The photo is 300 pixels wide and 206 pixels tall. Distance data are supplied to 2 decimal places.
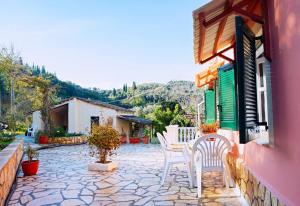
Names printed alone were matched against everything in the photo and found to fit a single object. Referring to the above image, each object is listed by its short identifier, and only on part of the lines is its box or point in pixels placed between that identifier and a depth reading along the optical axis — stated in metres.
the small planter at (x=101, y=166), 8.23
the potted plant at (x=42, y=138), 18.20
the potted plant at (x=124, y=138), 20.55
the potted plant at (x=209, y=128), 7.91
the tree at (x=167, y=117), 20.08
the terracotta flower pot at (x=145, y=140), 20.11
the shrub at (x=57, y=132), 19.03
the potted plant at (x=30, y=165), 7.78
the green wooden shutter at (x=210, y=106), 9.24
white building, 22.41
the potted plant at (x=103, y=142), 8.01
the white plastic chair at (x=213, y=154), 5.57
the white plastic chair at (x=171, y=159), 6.28
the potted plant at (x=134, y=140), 20.51
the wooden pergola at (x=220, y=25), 3.32
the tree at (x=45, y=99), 18.70
